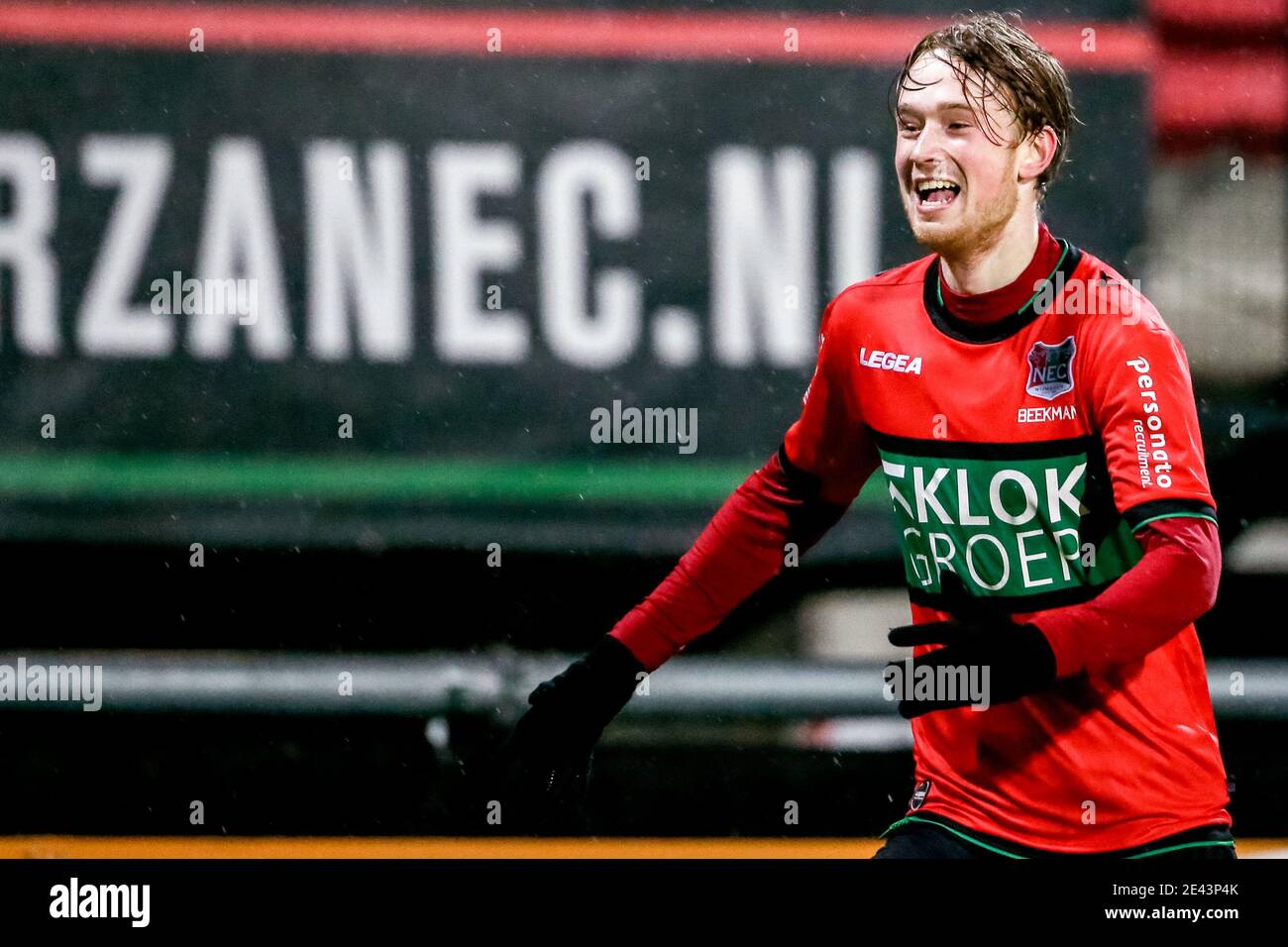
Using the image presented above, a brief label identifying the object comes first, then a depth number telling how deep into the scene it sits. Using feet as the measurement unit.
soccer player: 14.30
